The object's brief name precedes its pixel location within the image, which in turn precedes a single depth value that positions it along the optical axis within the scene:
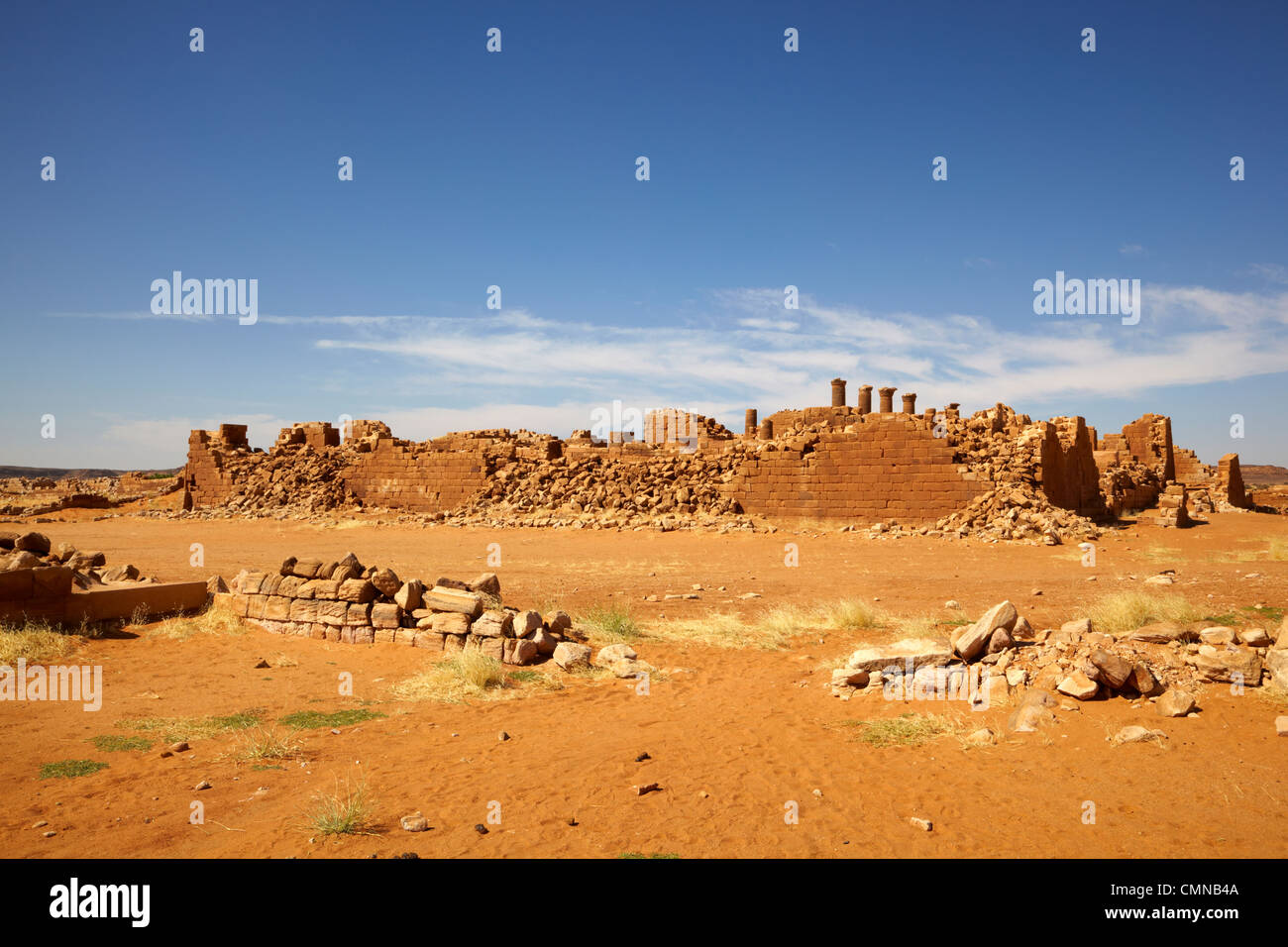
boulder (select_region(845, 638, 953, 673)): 7.12
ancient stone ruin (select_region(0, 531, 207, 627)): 9.48
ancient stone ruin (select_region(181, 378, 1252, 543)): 21.16
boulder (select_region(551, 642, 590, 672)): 8.62
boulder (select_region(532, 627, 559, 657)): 8.97
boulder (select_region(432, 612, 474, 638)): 9.45
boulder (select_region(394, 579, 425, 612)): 9.89
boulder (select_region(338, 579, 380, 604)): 10.16
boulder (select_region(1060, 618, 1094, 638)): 7.07
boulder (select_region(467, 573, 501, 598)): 10.07
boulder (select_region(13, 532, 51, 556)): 10.91
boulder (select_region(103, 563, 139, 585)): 11.83
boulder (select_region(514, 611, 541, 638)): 9.05
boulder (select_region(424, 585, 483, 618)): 9.55
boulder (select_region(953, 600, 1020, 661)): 7.21
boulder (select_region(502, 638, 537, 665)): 8.81
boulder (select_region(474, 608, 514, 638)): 9.16
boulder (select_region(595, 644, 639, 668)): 8.75
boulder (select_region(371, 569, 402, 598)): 10.31
